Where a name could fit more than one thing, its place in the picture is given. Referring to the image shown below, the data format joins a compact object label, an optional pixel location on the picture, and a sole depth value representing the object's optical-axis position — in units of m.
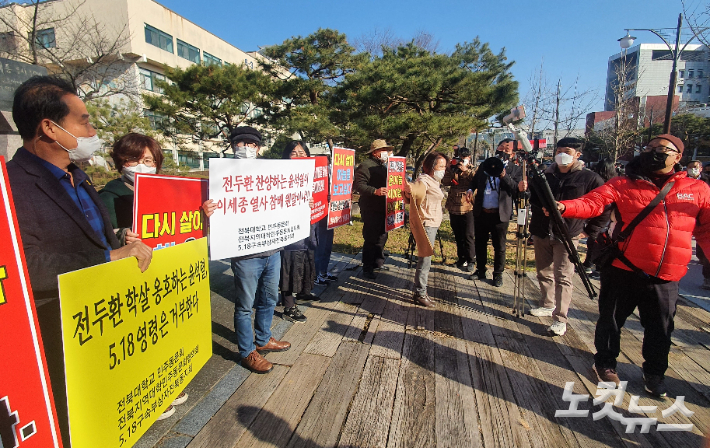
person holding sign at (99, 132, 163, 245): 2.38
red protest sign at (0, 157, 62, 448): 1.11
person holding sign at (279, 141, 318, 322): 3.71
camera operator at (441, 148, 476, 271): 5.51
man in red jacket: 2.49
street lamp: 10.25
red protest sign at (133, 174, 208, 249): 2.22
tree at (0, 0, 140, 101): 11.21
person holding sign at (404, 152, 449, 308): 4.06
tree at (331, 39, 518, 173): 9.48
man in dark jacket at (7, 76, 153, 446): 1.45
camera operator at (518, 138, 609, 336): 3.49
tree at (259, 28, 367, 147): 16.16
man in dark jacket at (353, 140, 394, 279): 5.12
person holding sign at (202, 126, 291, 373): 2.70
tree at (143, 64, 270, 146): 15.33
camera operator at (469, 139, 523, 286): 4.83
